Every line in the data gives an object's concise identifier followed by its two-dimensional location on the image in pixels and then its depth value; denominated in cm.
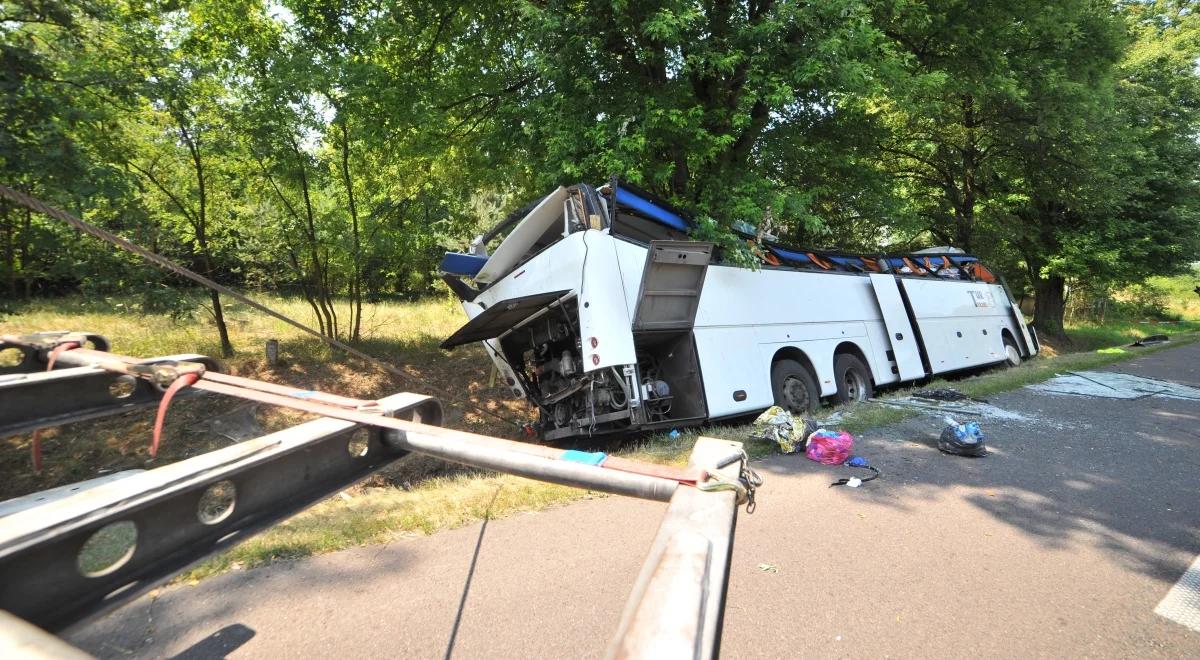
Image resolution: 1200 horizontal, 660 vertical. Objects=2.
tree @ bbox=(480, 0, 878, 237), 789
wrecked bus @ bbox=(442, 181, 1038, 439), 647
